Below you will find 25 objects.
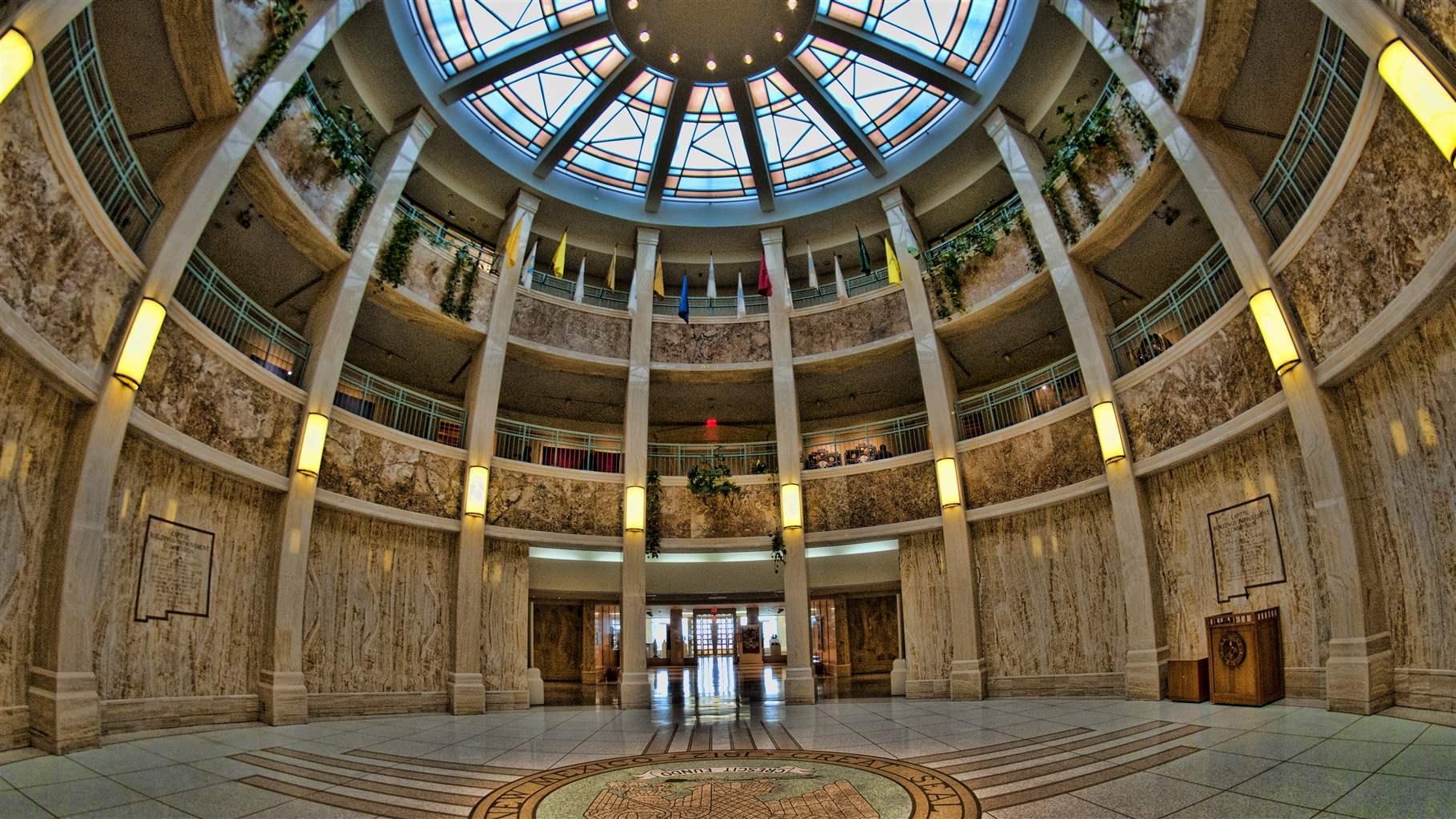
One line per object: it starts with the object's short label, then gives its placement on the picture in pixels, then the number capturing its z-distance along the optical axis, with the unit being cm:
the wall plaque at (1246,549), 965
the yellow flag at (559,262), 1598
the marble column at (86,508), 743
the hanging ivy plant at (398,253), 1338
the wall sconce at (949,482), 1427
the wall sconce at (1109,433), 1191
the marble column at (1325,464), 777
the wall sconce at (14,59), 585
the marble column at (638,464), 1413
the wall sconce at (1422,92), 565
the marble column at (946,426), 1348
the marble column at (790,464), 1401
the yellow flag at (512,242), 1527
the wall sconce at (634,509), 1542
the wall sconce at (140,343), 832
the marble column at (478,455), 1325
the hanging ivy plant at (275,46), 994
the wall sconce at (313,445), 1161
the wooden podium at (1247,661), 888
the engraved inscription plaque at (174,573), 936
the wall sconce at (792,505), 1545
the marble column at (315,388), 1082
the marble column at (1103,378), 1121
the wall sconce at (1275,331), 870
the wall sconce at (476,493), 1405
